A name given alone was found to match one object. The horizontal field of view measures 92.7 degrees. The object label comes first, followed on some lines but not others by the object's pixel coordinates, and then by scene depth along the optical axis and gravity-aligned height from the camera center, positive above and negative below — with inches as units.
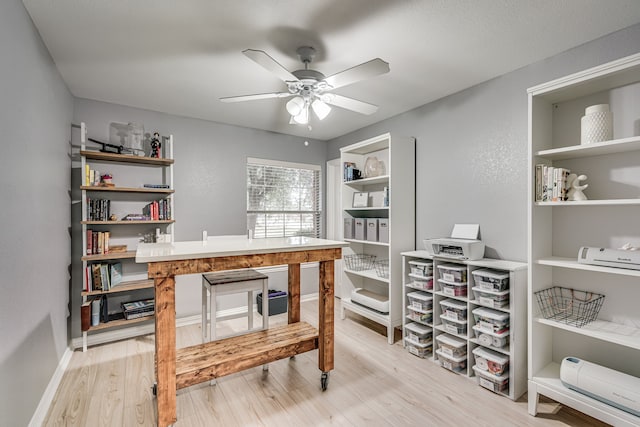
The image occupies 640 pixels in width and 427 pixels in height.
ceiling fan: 72.2 +34.1
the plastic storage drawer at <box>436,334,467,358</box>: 100.8 -46.0
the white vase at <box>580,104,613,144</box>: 74.0 +20.6
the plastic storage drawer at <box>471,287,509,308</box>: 90.0 -26.8
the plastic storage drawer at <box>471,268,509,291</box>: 90.0 -21.3
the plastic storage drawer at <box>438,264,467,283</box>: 102.3 -21.7
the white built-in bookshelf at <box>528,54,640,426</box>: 73.9 -4.7
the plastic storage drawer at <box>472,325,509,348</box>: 89.3 -38.8
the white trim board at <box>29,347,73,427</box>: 75.4 -51.5
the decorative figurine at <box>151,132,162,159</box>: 131.2 +27.4
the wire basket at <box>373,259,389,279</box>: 133.1 -26.7
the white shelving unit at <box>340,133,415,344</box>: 127.4 -1.1
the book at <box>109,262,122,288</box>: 121.0 -25.3
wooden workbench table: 67.8 -28.9
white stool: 89.1 -23.0
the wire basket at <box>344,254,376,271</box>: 152.7 -26.2
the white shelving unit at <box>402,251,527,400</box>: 87.7 -32.6
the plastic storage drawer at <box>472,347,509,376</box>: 87.9 -44.8
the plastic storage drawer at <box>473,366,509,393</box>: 88.0 -50.7
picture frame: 149.9 +4.9
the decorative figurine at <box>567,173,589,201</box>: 78.2 +5.4
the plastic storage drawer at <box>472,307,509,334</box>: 89.4 -33.2
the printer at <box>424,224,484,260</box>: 100.3 -12.0
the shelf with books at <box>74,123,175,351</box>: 116.3 -4.0
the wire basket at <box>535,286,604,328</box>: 81.3 -27.2
